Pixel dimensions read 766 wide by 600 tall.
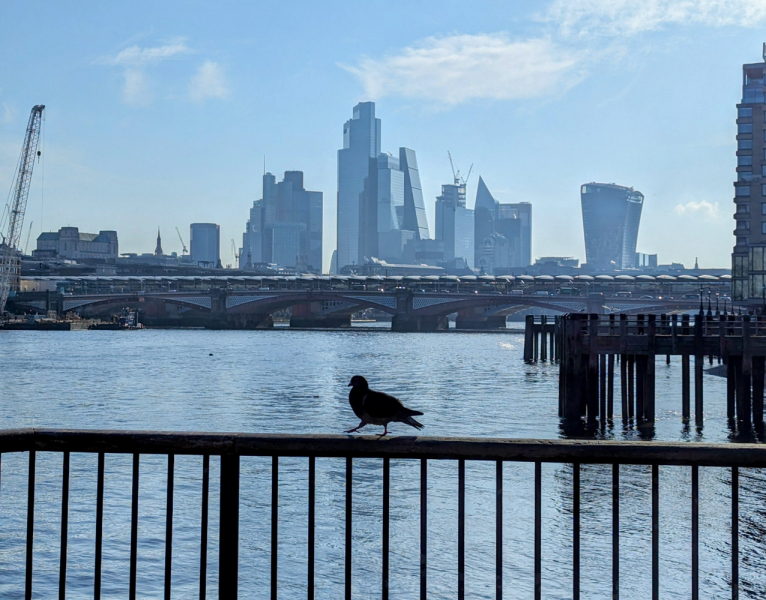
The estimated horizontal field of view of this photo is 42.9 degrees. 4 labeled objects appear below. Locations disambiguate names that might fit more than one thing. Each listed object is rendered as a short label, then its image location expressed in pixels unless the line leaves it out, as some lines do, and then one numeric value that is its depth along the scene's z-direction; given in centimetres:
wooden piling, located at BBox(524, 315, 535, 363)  7681
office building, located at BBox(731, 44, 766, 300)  7800
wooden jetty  3322
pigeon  739
